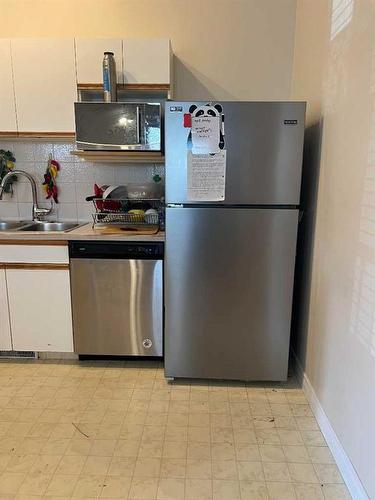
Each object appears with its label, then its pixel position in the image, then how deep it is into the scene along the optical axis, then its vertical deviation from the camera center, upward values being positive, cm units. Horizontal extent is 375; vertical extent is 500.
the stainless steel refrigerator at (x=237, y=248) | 194 -41
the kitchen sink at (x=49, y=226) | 272 -39
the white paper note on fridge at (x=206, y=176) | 196 -1
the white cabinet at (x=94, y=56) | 229 +73
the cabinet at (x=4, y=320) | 235 -95
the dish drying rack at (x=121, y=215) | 245 -27
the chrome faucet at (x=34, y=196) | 268 -17
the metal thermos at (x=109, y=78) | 222 +58
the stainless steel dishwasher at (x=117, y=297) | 226 -77
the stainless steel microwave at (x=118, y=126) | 219 +29
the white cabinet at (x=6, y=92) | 232 +52
